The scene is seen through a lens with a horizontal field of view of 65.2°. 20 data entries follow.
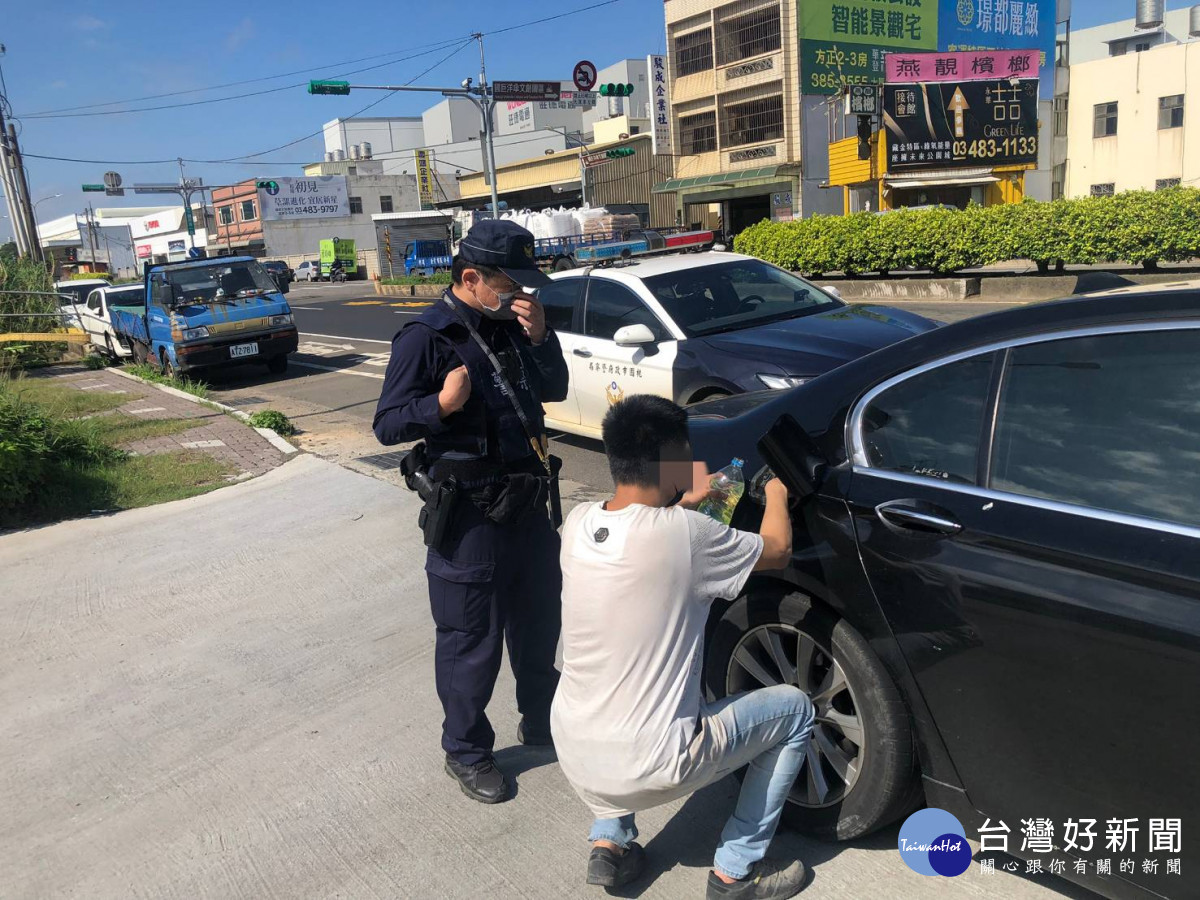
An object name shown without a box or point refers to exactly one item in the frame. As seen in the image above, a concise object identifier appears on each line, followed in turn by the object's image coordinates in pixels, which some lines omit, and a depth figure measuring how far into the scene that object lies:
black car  2.06
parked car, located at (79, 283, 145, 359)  18.05
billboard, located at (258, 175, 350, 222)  73.12
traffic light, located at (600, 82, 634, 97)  26.03
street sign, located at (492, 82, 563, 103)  26.67
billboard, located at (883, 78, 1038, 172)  30.58
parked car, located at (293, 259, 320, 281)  62.00
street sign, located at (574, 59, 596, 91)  30.87
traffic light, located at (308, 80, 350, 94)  23.44
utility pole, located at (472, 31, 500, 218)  27.14
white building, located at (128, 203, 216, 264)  86.94
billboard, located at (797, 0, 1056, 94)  40.69
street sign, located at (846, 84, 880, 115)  29.95
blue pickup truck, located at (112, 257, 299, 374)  13.91
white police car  6.10
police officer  3.07
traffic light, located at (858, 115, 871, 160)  31.99
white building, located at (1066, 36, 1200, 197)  35.09
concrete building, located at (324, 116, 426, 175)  96.25
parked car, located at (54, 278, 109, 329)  19.39
